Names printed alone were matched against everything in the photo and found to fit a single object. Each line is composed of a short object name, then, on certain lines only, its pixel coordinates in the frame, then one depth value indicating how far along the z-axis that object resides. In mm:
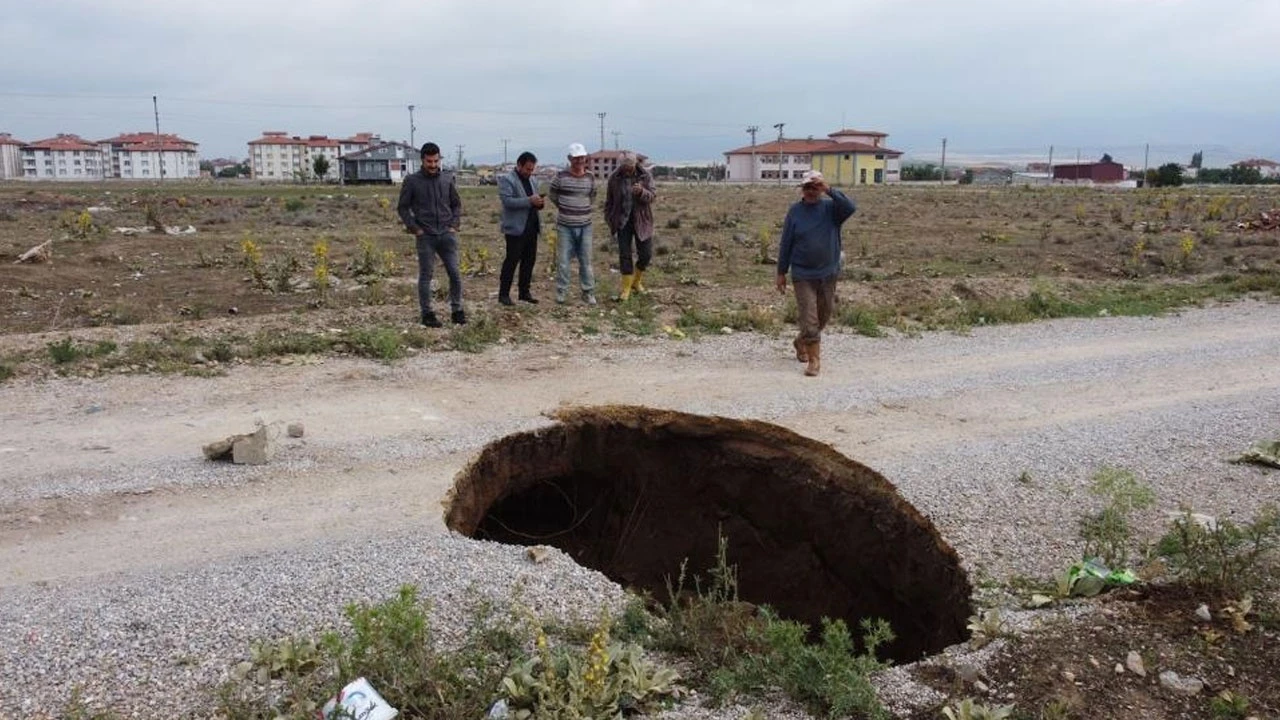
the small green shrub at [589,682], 3400
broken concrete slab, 6039
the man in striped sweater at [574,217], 10875
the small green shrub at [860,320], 10719
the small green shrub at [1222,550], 4484
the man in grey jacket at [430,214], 9688
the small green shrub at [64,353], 8250
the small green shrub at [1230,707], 3611
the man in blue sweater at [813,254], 8648
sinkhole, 6016
